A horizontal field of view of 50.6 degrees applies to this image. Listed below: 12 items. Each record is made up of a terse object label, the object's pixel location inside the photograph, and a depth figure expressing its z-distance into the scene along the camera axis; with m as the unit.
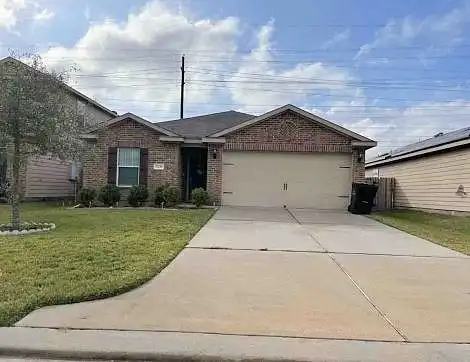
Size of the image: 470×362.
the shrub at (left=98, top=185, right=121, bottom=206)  19.06
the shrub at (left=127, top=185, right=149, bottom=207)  19.11
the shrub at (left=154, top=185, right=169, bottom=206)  19.00
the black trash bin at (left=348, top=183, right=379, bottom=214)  18.86
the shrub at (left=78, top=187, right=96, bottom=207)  18.97
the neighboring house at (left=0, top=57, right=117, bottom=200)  20.77
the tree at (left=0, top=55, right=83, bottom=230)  11.06
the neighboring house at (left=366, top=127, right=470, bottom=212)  17.99
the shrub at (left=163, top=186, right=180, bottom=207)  18.95
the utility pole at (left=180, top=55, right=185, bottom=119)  37.09
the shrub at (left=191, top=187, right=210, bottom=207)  18.78
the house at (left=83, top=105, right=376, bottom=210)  19.95
